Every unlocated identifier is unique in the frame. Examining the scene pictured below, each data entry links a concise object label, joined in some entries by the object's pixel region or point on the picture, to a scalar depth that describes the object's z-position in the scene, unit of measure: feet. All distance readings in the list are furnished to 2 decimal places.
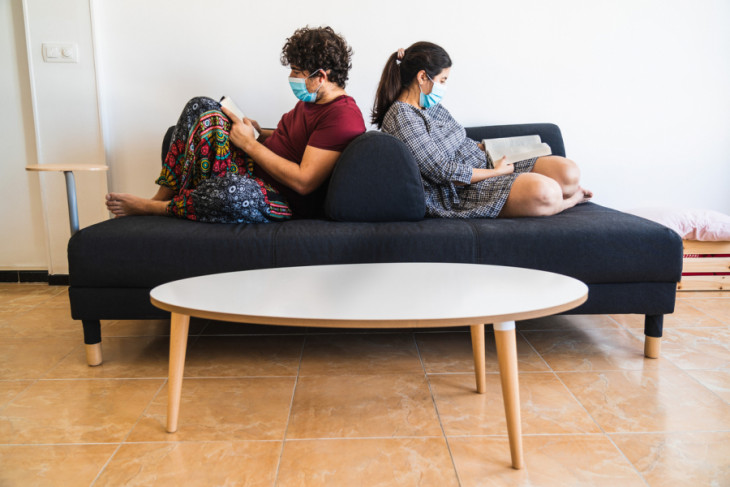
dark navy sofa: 5.55
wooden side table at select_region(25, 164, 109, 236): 6.65
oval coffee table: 3.44
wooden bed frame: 8.36
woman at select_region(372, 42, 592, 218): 6.46
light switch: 8.53
